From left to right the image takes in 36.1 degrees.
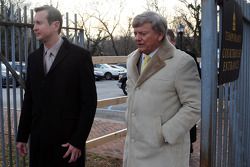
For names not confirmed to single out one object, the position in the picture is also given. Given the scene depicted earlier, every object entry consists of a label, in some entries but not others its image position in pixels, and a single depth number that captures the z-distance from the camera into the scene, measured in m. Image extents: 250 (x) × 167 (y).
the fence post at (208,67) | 1.94
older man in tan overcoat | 2.72
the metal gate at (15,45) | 3.86
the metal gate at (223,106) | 1.95
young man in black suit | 3.19
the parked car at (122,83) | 19.59
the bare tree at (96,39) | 51.21
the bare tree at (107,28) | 54.03
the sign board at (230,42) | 2.11
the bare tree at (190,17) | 43.55
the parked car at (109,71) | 39.28
